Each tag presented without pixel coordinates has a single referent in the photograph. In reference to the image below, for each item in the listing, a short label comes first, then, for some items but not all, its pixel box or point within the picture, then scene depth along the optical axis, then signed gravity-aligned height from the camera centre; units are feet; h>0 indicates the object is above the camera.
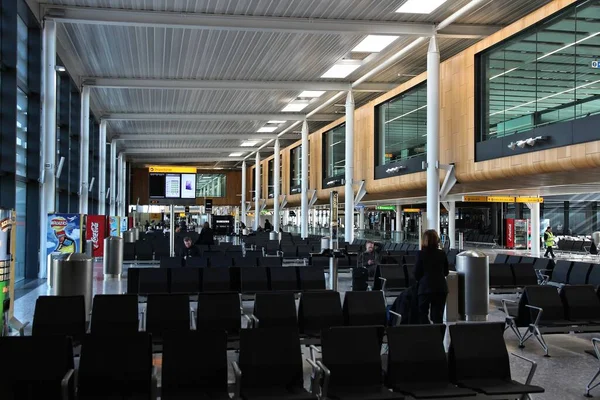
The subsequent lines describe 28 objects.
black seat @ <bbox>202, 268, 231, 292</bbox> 34.78 -3.65
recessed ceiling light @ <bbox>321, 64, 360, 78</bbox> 76.34 +18.80
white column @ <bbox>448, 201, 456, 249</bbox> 108.29 -0.62
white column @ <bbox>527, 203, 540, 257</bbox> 93.30 -2.97
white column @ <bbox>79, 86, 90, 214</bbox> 73.77 +6.16
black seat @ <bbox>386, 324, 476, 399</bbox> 16.80 -4.01
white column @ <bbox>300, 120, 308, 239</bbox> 116.67 +6.17
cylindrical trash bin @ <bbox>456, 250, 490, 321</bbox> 33.53 -3.75
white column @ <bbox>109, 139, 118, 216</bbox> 125.28 +9.13
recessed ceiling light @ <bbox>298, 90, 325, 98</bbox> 93.09 +19.24
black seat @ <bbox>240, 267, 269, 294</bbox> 34.65 -3.62
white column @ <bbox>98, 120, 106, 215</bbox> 99.91 +6.51
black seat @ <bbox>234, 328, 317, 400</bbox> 16.58 -3.98
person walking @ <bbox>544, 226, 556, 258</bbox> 91.40 -3.65
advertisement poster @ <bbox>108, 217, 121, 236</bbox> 79.00 -1.34
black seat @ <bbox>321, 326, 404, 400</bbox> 16.67 -3.96
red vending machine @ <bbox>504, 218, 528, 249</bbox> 123.03 -3.29
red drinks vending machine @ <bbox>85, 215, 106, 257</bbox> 68.66 -1.68
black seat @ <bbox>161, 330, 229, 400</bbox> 15.92 -3.92
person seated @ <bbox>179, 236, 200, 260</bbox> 48.37 -2.62
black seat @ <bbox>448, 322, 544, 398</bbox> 17.12 -3.94
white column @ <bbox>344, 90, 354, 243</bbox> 89.25 +6.70
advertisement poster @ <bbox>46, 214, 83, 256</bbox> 50.52 -1.51
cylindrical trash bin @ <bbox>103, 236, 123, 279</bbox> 56.49 -3.82
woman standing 25.17 -2.58
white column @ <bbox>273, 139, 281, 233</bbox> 142.06 +7.12
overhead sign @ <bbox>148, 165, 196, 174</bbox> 67.10 +5.17
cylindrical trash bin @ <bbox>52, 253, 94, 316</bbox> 30.68 -2.97
